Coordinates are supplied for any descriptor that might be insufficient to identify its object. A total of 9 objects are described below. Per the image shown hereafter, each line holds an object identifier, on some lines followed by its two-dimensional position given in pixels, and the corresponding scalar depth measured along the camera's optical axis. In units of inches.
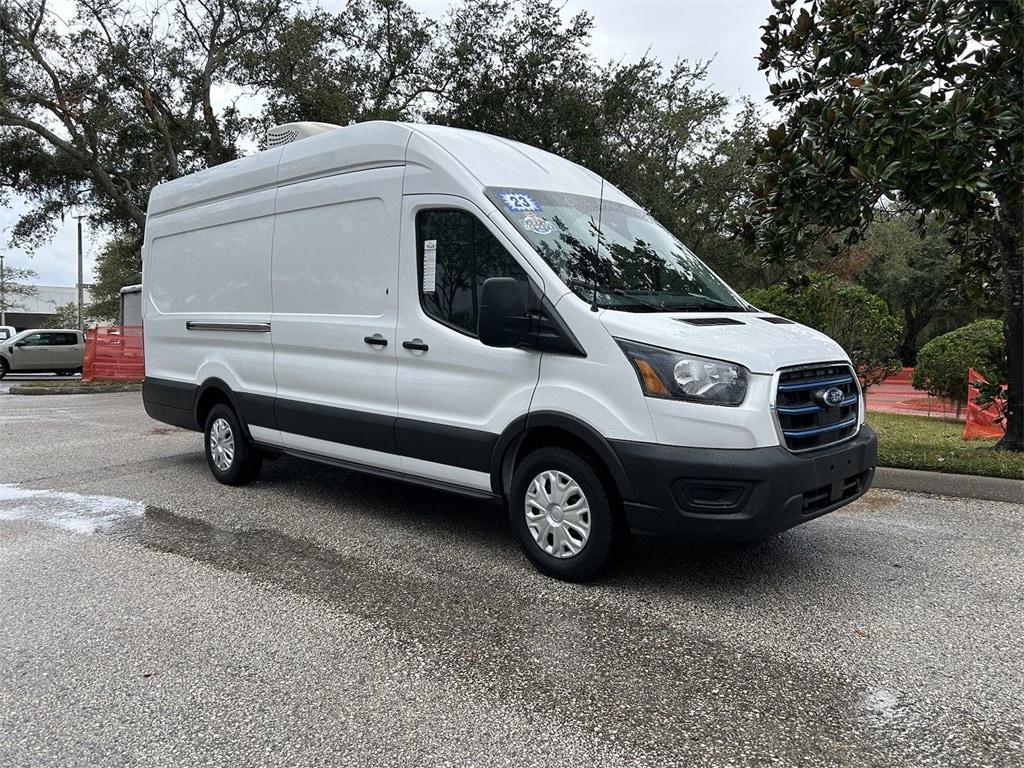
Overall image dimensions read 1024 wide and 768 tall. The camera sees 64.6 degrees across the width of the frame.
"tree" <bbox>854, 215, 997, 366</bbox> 1248.8
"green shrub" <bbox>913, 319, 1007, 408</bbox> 528.7
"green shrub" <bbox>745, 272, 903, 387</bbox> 451.8
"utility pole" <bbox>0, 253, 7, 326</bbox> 1870.4
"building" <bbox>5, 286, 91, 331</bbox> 2637.8
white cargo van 156.4
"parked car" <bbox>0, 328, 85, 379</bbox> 1058.7
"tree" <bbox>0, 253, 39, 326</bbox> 1899.6
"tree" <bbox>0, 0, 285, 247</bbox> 784.3
